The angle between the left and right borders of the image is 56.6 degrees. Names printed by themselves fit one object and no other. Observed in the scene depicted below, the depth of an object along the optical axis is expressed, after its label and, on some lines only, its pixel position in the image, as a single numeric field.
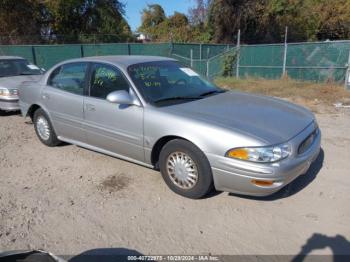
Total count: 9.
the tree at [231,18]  24.80
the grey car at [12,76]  7.52
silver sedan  3.24
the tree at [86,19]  24.64
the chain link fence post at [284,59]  14.24
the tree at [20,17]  23.81
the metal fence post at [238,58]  16.07
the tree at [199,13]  25.97
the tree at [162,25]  30.77
